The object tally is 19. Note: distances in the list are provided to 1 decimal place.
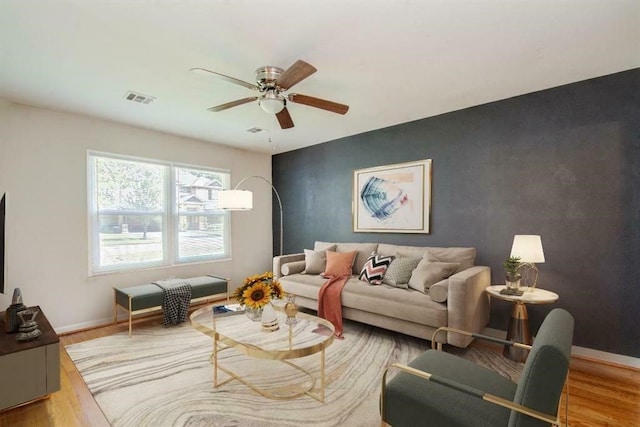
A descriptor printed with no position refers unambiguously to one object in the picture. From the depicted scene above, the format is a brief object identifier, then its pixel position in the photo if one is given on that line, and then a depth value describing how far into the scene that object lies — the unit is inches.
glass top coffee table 81.3
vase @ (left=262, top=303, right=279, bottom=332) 96.6
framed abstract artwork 154.9
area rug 80.8
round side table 107.0
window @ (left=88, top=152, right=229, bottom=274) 152.5
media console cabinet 81.2
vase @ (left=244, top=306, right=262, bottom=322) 100.6
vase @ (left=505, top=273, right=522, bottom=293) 111.3
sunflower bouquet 95.8
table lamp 107.0
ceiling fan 97.4
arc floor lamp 142.5
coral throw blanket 138.3
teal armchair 46.0
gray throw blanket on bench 144.6
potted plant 110.7
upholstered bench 136.6
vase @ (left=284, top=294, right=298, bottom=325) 99.1
